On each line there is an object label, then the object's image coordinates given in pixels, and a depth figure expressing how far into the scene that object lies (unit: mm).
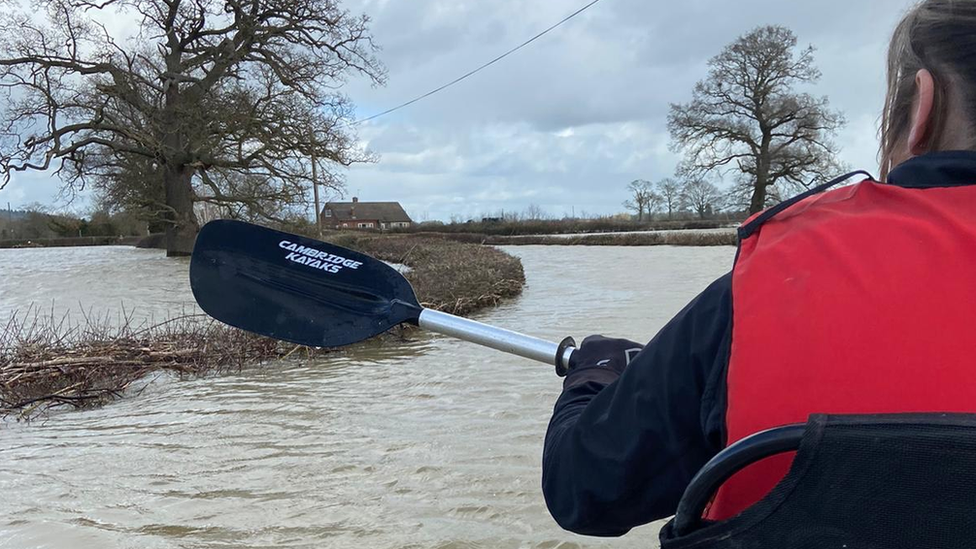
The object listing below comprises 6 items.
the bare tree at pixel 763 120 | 32719
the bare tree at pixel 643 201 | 60438
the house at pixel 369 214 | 70500
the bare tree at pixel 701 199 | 40844
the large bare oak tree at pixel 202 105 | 20547
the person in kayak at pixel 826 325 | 762
